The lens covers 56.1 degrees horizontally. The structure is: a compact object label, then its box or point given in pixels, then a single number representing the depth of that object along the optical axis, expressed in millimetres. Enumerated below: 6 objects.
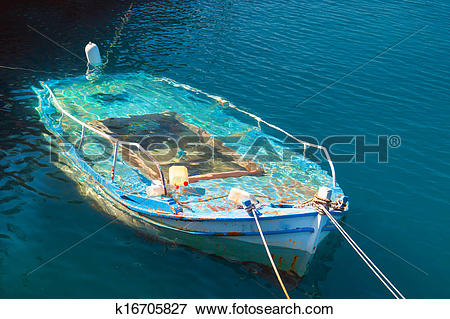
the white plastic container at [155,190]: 12625
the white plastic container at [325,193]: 11320
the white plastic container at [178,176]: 12617
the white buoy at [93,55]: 21028
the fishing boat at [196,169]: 11844
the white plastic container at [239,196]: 11938
